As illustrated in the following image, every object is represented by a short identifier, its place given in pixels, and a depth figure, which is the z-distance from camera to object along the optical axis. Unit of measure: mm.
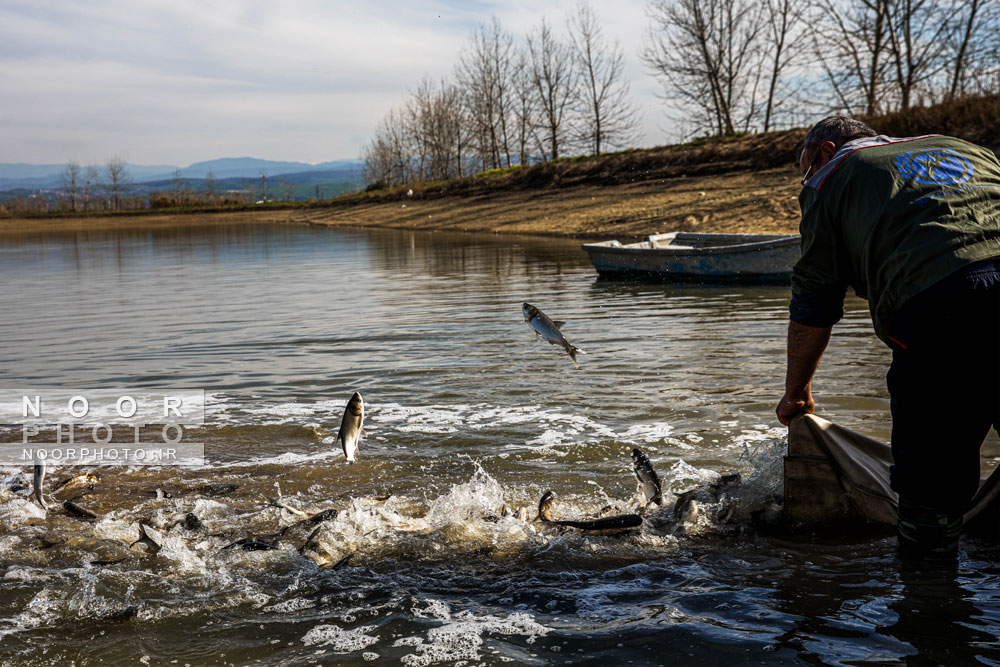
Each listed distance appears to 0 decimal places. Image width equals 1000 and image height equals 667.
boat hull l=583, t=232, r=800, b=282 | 16328
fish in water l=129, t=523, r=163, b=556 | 5117
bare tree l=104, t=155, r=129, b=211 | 94100
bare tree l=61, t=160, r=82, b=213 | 102438
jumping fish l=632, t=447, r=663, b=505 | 5363
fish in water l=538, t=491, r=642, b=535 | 4977
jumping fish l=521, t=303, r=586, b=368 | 7281
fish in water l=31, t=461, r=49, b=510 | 5822
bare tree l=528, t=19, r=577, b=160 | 63906
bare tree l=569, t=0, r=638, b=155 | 60844
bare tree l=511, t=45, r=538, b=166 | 67375
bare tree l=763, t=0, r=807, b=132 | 44781
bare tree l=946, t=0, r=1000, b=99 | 32000
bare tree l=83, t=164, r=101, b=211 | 96506
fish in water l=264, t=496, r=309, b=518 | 5667
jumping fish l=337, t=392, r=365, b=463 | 5445
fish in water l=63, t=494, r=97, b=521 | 5867
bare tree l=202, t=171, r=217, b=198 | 105400
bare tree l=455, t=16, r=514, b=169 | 72312
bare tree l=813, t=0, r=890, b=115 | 34719
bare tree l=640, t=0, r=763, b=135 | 46938
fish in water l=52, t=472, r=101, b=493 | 6578
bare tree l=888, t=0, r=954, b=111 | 33938
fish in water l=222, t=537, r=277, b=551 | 5043
